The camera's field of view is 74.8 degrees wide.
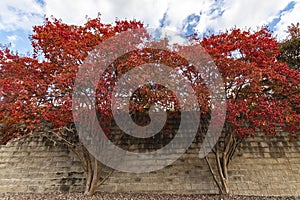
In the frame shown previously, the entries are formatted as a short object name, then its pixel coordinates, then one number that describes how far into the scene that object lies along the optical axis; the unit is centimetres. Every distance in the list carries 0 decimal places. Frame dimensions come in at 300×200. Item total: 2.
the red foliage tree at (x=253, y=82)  470
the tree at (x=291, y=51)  886
